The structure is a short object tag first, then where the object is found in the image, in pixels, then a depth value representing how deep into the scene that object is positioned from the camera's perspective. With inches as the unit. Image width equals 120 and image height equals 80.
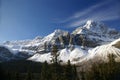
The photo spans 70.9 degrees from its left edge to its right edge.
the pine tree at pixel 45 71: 1170.7
